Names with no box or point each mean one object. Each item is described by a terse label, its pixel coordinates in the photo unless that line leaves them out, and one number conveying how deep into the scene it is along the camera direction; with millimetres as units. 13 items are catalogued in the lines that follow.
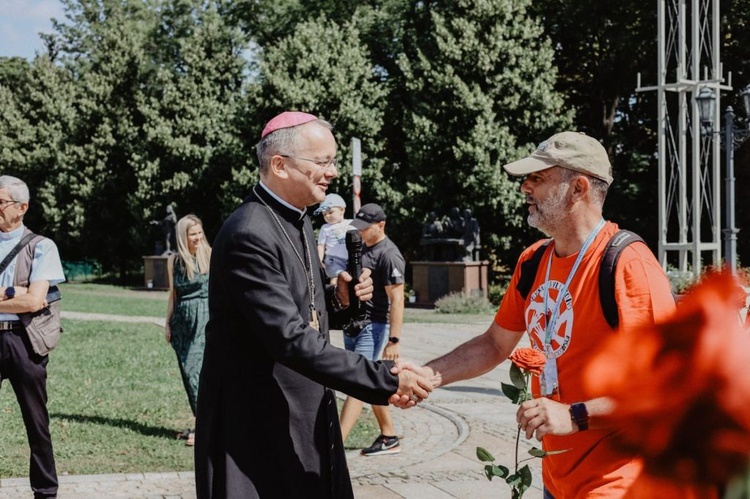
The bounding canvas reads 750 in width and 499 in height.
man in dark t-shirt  7168
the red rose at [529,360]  2553
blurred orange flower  862
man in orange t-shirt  2508
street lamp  15031
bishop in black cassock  2896
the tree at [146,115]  36719
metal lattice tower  21031
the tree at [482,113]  27734
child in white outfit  7438
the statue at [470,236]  24672
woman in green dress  7484
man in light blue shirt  5359
